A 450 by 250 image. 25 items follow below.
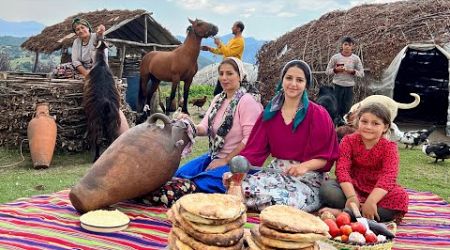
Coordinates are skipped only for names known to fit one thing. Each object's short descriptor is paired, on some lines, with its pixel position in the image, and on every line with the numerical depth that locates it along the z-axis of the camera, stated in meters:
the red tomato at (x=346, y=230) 2.95
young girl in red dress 3.88
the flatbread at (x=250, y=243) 2.46
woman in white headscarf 4.49
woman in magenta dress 4.07
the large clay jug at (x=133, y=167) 3.87
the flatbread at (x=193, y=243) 2.41
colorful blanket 3.39
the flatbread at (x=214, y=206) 2.38
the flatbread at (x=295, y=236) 2.35
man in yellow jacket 9.41
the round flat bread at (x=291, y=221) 2.37
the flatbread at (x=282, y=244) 2.38
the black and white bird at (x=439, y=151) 7.28
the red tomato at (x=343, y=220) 3.06
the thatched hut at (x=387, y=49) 10.91
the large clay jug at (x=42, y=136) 6.63
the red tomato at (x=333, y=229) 2.98
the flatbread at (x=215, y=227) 2.39
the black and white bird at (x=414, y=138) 8.70
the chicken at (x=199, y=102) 13.71
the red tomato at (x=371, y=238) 2.89
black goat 6.83
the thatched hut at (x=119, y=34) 13.52
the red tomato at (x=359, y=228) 2.98
